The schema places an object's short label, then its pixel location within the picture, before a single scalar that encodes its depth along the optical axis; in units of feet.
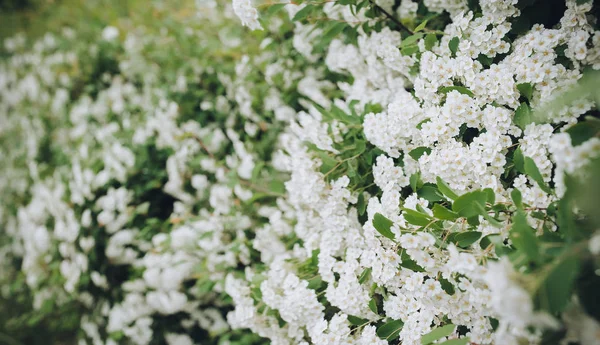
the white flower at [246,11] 2.81
